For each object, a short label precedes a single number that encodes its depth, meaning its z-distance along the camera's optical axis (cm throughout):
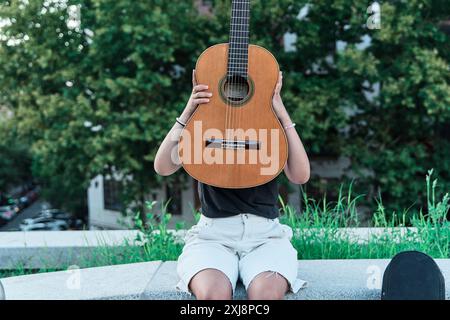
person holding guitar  213
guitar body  237
